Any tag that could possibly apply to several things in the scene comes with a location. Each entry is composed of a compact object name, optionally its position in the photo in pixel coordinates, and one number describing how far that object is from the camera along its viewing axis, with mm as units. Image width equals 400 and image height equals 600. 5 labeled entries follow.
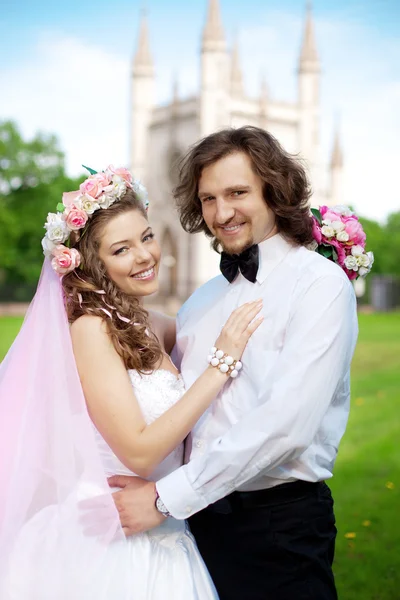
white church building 43312
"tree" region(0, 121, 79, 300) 39312
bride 2617
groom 2486
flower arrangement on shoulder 3162
